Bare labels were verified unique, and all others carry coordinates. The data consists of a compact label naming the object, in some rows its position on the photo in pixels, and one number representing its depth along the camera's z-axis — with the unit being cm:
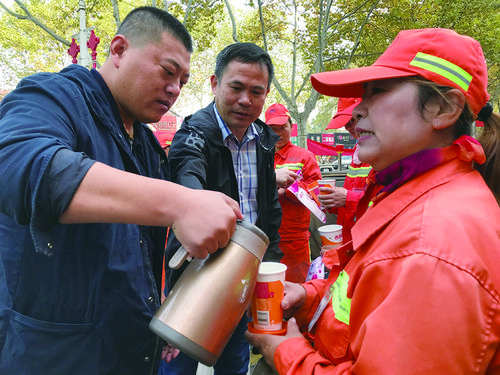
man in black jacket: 211
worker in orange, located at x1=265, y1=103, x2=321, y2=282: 392
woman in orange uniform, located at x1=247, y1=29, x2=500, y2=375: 83
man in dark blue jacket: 87
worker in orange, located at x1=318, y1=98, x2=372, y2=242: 318
